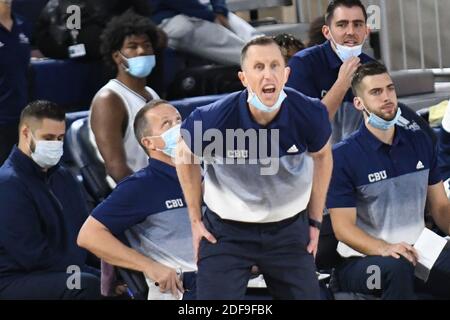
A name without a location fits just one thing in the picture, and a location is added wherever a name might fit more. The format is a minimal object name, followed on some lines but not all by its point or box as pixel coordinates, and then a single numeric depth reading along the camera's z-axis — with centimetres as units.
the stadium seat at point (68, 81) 1025
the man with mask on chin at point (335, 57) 830
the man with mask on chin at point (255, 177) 657
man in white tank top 868
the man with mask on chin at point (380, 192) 762
